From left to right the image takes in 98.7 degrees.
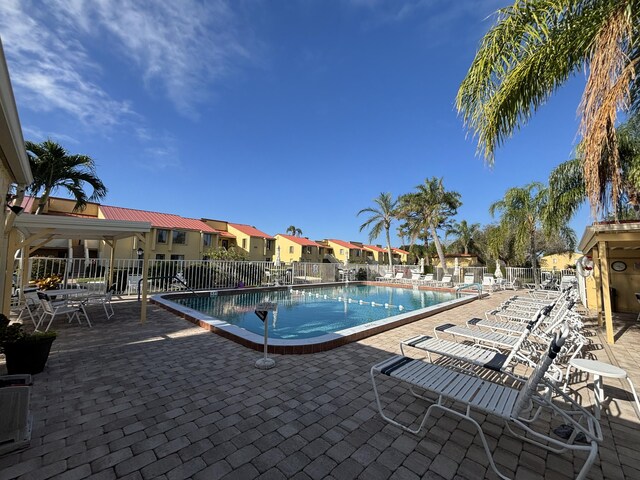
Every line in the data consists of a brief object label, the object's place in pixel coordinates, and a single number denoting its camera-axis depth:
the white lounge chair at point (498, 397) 2.06
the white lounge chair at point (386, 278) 20.94
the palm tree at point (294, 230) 72.12
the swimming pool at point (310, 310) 5.69
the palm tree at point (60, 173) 11.79
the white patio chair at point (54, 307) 5.54
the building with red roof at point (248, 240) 33.23
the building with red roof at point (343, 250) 47.09
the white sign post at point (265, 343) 4.08
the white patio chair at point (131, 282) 11.00
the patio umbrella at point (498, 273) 18.36
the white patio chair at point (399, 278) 20.17
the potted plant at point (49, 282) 9.65
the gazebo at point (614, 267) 5.71
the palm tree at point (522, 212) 16.45
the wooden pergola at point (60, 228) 5.59
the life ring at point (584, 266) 10.20
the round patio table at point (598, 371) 2.63
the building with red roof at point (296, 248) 39.78
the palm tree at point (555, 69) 3.13
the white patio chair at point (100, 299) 7.16
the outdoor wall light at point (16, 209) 4.85
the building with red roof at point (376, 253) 53.71
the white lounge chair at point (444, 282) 18.16
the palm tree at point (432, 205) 24.72
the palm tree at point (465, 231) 35.06
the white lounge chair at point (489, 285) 16.27
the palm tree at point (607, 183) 7.50
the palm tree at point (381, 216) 29.27
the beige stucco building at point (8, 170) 2.89
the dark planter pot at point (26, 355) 3.54
